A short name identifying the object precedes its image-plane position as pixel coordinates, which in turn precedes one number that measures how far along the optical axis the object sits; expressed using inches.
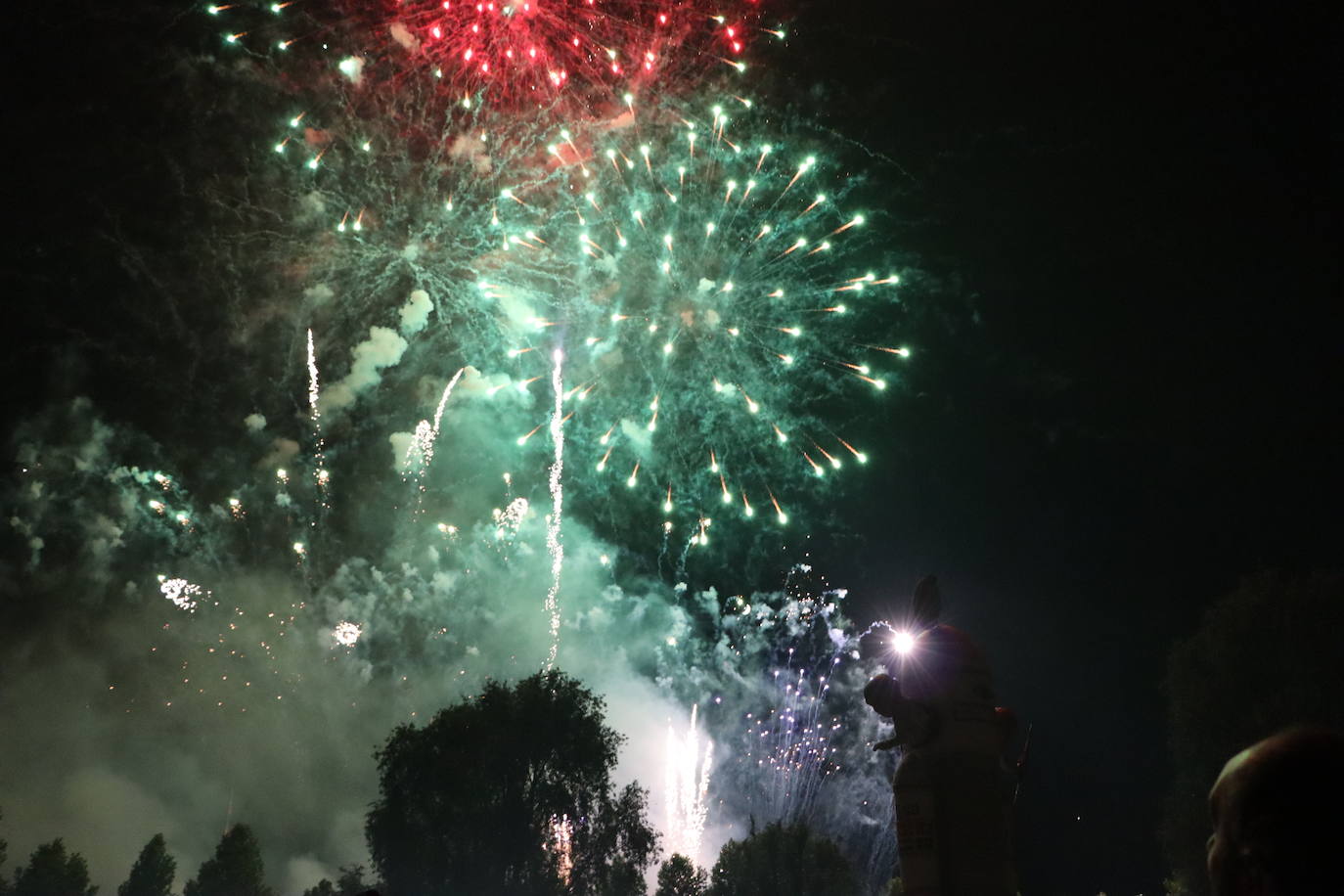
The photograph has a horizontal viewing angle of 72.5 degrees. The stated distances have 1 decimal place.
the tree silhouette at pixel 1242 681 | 938.1
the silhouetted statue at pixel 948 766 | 418.3
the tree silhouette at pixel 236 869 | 2541.8
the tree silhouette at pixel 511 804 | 1627.7
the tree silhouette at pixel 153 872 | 2657.5
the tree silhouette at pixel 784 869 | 2095.2
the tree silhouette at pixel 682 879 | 2276.1
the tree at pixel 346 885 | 2331.4
